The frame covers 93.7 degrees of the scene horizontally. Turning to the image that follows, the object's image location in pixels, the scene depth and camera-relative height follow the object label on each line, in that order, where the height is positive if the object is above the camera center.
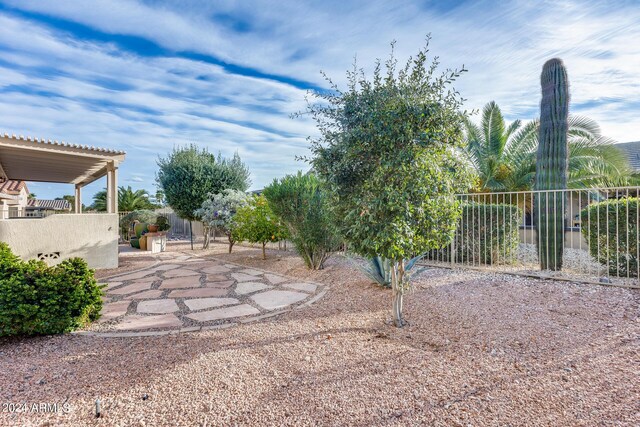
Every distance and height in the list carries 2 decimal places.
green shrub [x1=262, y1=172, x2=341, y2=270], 6.58 +0.01
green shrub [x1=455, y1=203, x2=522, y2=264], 6.68 -0.53
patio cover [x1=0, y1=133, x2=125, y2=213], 6.85 +1.57
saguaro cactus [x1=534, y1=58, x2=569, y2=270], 5.88 +1.01
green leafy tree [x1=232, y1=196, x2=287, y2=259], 8.30 -0.35
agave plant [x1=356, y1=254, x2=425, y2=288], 5.00 -1.01
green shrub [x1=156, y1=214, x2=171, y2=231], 12.79 -0.38
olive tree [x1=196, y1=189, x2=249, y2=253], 10.48 +0.14
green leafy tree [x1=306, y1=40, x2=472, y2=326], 3.04 +0.58
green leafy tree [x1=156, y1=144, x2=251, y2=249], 13.42 +1.65
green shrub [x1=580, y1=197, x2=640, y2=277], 4.99 -0.42
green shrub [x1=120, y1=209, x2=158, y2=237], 13.59 -0.14
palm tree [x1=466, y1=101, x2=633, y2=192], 9.66 +1.98
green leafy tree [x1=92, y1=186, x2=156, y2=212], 17.17 +0.86
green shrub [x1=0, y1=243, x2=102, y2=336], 3.03 -0.86
